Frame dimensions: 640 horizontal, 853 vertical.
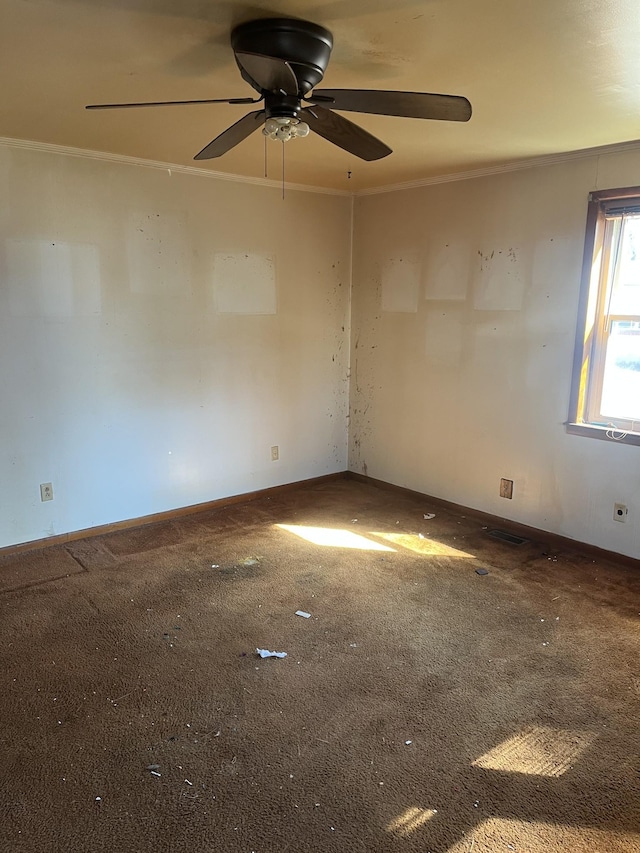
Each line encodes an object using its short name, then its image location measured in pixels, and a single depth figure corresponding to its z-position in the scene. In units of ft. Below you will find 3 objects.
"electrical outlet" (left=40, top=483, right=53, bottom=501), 11.83
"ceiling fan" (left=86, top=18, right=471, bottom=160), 5.88
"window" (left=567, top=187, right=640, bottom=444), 10.77
